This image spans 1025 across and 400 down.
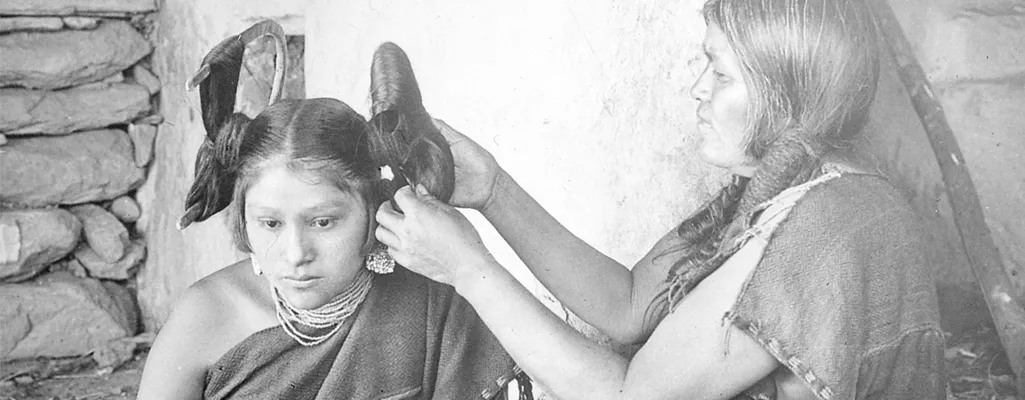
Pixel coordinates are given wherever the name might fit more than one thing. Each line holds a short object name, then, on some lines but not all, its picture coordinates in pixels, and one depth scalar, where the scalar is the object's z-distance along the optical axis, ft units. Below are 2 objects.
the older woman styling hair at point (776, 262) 5.77
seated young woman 6.21
